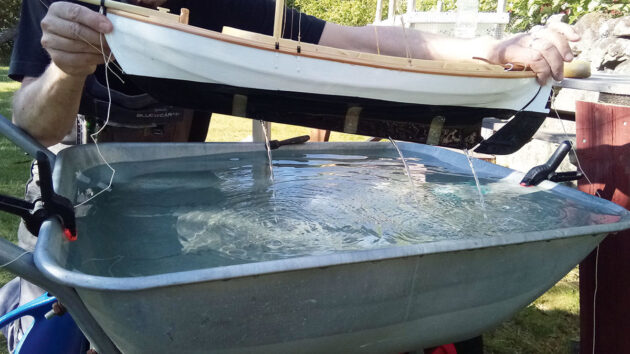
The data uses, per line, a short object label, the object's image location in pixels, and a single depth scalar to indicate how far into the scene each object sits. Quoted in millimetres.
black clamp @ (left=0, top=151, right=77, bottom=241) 1041
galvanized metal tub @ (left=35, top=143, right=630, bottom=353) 875
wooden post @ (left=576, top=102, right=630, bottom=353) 1714
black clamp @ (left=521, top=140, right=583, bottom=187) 1708
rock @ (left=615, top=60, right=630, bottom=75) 3455
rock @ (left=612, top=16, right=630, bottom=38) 3788
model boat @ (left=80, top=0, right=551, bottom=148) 1494
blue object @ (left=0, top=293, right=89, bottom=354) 1448
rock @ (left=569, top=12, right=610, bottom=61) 4254
